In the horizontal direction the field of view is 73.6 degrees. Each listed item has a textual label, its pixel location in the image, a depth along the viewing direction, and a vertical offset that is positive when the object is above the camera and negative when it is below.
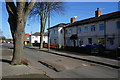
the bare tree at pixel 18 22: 5.08 +1.25
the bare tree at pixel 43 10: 16.62 +6.71
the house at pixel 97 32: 12.94 +1.92
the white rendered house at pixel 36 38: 42.23 +1.91
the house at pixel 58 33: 22.99 +2.48
